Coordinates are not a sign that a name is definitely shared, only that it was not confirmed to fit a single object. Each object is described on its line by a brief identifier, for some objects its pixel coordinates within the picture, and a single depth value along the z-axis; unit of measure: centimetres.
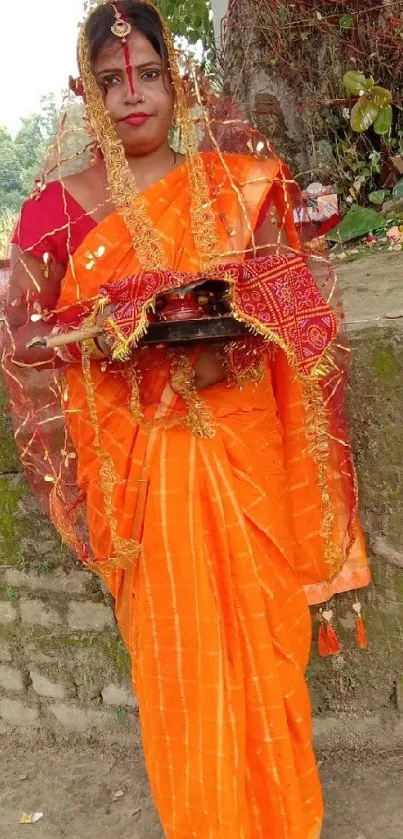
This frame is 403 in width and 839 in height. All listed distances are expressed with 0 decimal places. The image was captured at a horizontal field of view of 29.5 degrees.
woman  166
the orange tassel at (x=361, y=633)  228
